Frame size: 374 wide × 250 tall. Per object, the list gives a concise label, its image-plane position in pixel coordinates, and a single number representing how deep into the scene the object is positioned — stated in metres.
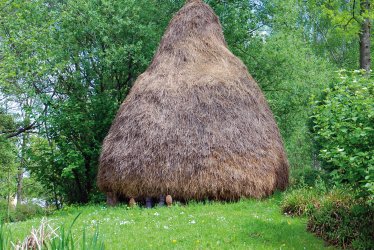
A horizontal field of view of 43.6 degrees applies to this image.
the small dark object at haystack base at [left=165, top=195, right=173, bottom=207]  11.18
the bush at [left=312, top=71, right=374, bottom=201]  6.32
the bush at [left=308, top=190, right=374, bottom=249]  7.21
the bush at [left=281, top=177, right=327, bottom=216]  9.11
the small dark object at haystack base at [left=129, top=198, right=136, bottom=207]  11.57
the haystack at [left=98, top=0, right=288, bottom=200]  11.17
